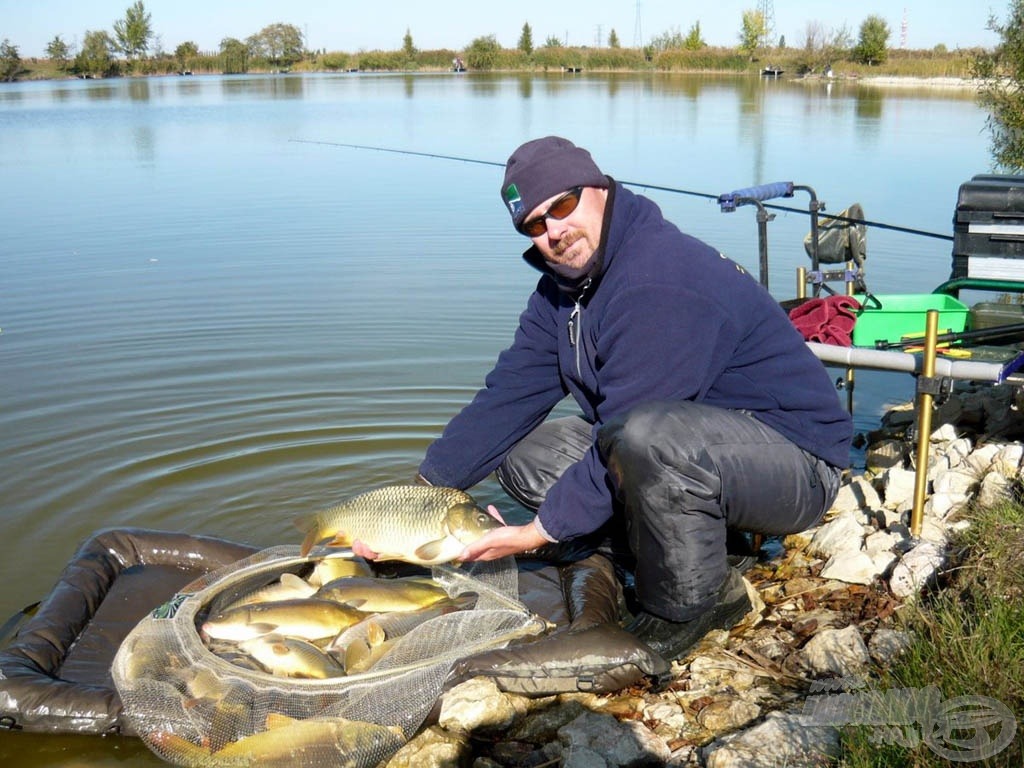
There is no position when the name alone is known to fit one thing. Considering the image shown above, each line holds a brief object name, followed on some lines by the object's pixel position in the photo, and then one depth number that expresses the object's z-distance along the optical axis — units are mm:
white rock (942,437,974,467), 4543
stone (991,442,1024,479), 4090
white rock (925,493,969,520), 4086
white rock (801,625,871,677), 3039
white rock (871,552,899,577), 3693
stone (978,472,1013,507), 3824
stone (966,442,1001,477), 4301
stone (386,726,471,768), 2958
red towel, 4824
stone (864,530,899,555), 3869
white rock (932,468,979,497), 4207
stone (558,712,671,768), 2830
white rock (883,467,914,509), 4305
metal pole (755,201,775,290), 5680
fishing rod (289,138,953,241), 5782
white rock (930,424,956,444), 5027
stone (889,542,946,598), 3475
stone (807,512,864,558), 3955
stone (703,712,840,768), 2500
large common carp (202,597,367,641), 3248
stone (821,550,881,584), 3686
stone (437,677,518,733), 3076
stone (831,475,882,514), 4418
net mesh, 2930
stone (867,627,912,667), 2973
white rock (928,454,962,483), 4438
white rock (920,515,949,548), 3786
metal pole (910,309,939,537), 3840
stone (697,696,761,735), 2914
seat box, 5316
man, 3133
